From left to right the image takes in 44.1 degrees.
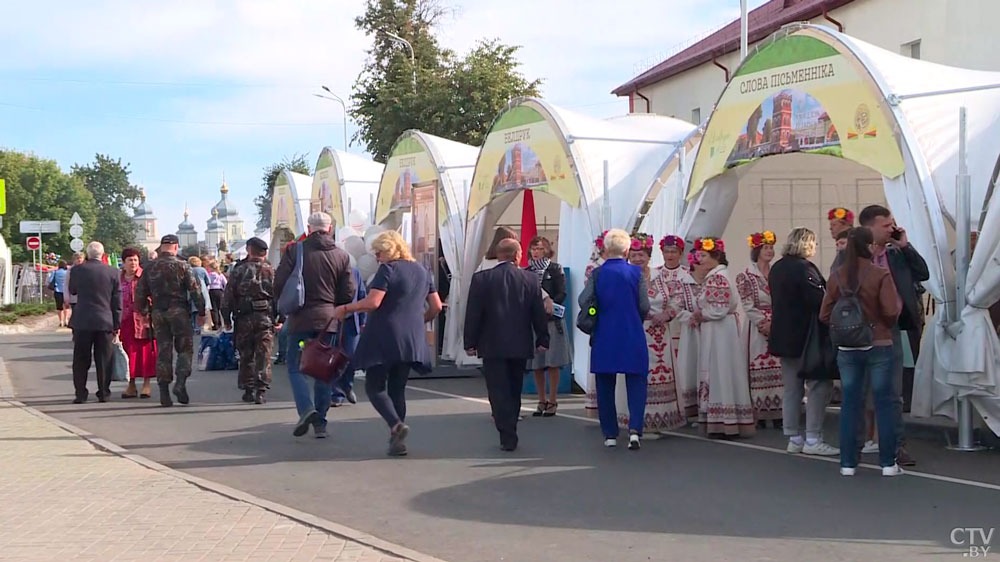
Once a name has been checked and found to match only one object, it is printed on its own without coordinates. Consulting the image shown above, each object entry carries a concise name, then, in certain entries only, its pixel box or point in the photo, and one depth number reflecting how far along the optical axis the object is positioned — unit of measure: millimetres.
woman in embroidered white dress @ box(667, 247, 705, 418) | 10703
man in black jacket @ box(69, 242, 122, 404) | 13766
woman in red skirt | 14352
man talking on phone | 8859
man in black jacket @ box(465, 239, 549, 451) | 9930
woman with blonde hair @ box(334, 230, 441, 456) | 9617
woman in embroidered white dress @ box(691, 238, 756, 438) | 10539
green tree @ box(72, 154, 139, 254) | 130000
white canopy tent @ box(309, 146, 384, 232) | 24484
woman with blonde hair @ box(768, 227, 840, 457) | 9547
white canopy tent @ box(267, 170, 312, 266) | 28797
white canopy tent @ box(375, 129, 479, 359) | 17672
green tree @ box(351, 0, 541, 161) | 39500
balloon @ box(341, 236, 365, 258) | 14086
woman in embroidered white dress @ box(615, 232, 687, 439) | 10703
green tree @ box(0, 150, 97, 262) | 86000
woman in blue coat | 9938
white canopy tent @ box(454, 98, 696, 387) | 14703
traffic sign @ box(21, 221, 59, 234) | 37375
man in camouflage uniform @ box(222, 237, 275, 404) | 13453
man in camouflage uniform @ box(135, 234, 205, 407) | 13297
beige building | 14242
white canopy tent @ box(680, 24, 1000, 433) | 9562
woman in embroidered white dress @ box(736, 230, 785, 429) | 10906
